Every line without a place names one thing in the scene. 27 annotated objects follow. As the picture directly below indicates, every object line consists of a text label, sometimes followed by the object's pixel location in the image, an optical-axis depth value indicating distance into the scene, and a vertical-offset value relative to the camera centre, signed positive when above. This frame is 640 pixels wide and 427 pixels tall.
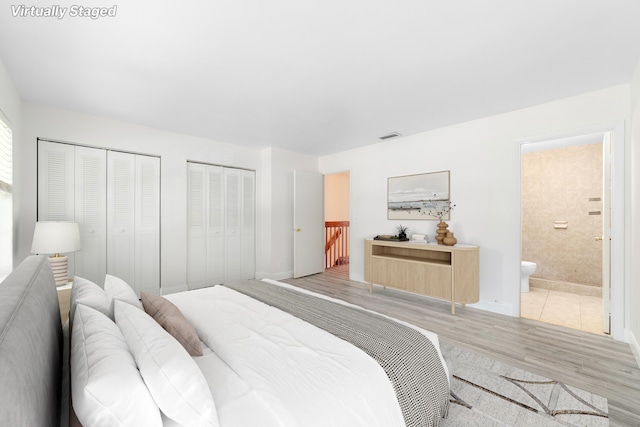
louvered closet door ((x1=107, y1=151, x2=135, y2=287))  3.70 -0.01
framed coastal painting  4.02 +0.26
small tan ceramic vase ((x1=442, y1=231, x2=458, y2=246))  3.61 -0.34
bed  0.88 -0.66
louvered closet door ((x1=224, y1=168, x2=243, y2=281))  4.86 -0.19
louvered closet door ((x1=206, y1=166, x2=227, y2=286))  4.64 -0.21
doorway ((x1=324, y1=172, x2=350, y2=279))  6.75 -0.28
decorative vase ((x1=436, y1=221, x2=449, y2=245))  3.79 -0.25
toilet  4.34 -0.91
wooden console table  3.42 -0.74
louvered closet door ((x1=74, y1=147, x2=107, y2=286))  3.48 +0.04
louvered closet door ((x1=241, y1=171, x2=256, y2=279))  5.08 -0.22
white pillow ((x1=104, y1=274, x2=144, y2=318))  1.60 -0.47
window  2.46 +0.13
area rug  1.67 -1.22
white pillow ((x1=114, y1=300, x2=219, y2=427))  0.89 -0.55
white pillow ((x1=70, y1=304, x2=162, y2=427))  0.78 -0.51
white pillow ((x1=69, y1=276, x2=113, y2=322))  1.45 -0.45
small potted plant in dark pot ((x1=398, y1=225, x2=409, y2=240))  4.18 -0.28
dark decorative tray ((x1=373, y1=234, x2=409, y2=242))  4.17 -0.37
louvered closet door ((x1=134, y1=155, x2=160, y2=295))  3.92 -0.15
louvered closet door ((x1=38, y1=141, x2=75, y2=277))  3.25 +0.36
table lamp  2.62 -0.27
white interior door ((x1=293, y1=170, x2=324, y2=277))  5.31 -0.19
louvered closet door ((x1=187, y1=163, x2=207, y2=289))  4.43 -0.21
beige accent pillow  1.37 -0.55
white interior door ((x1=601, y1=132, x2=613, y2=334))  2.86 -0.23
